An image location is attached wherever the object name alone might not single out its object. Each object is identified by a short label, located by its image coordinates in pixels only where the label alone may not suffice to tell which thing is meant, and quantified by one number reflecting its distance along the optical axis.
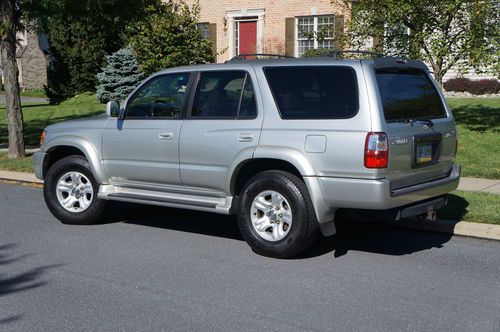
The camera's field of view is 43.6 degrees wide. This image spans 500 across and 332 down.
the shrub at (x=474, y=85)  21.41
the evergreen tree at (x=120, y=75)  22.17
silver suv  5.64
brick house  22.58
